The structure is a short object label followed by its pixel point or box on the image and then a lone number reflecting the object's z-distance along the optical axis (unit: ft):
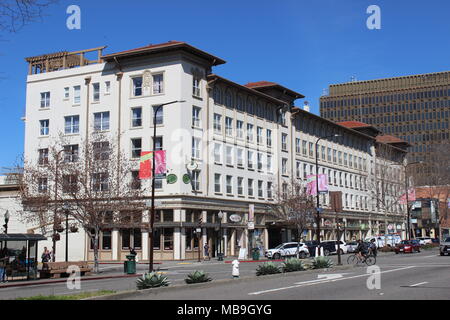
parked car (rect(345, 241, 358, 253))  217.15
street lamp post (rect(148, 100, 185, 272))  98.81
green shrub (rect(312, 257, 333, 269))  95.55
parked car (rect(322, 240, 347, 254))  212.84
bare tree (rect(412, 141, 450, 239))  280.31
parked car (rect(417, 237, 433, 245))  299.79
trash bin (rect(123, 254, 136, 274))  116.57
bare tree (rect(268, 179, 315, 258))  199.24
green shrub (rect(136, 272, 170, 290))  63.72
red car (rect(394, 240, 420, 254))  208.65
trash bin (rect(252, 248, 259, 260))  169.78
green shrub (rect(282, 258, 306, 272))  89.71
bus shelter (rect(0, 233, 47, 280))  101.19
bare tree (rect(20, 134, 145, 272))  124.98
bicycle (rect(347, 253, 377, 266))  115.85
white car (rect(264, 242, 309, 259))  176.60
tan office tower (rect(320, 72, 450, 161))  513.86
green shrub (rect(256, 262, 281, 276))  84.12
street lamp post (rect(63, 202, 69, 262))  131.37
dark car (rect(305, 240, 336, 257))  186.09
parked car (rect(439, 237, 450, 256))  165.99
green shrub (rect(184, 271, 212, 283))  70.13
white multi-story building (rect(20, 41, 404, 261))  181.16
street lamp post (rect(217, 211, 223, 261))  171.61
